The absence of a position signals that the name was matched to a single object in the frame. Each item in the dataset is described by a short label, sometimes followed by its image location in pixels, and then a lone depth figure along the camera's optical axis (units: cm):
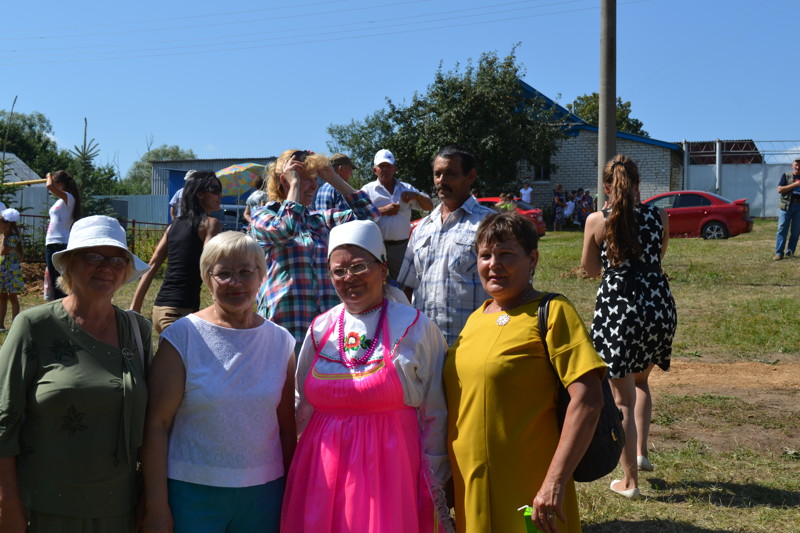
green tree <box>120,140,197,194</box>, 8397
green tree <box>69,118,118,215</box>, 1675
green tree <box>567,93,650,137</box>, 5484
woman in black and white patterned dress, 461
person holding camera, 379
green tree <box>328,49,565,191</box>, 2922
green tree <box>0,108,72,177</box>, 4979
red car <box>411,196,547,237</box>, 2260
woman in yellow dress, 262
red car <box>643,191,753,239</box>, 2161
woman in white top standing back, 975
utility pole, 1261
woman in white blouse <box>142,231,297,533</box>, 273
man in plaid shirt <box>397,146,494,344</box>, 419
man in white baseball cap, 736
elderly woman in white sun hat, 256
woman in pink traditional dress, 276
